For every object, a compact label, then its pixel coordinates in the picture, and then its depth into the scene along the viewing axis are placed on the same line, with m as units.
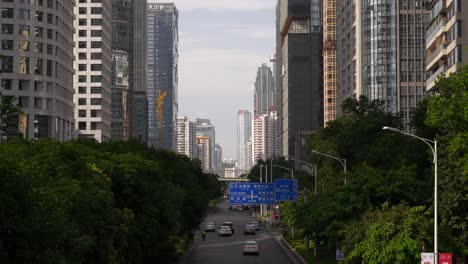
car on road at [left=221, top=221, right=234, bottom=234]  135.25
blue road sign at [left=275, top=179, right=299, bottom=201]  107.88
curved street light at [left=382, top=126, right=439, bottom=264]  38.40
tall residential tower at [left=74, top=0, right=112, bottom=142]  190.62
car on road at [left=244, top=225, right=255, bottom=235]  131.88
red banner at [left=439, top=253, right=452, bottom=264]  38.81
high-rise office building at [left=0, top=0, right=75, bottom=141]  131.62
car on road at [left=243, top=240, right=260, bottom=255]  89.69
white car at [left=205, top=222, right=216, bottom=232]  140.12
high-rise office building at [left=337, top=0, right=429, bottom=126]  182.25
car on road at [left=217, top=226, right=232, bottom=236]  125.00
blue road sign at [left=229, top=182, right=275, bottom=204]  111.19
